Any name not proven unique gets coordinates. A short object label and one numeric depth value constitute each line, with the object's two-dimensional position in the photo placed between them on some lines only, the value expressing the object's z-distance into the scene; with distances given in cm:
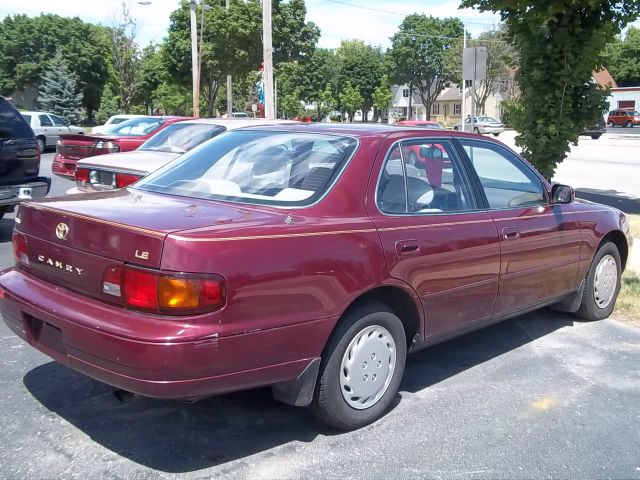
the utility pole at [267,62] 1828
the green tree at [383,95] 7438
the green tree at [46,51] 5800
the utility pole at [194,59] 2781
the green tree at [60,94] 4950
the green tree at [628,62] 8250
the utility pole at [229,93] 3697
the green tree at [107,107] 5306
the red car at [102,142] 1130
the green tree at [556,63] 929
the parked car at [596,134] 4077
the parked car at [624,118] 6344
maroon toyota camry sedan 305
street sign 1240
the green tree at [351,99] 7581
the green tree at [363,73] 8519
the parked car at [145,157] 826
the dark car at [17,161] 820
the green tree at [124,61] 4816
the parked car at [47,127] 2614
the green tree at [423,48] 7206
